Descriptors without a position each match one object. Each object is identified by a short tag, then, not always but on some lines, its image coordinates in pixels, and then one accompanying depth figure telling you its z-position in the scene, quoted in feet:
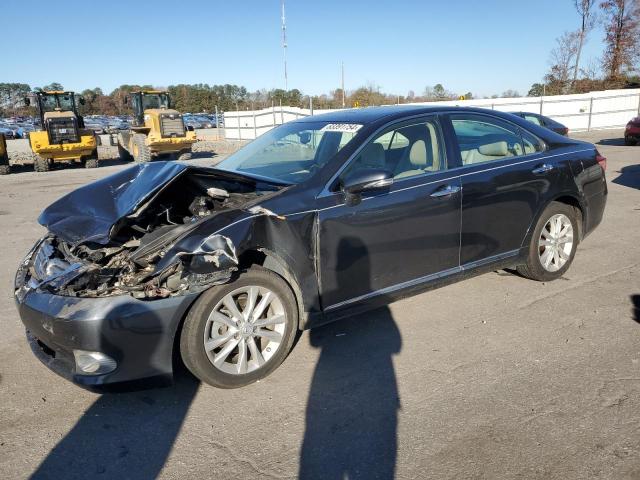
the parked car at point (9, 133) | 137.18
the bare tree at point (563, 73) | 145.38
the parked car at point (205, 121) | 179.01
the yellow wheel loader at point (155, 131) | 62.18
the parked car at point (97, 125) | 157.40
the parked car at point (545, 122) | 47.55
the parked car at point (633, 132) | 60.13
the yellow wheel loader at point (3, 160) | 58.59
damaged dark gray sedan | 9.58
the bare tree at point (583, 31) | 140.97
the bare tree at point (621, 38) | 136.87
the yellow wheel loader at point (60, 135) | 57.98
